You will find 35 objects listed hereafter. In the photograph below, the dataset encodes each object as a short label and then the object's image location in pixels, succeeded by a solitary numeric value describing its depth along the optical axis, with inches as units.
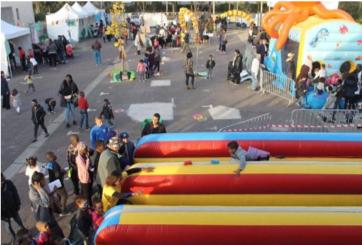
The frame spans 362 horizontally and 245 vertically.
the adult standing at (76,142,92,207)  243.4
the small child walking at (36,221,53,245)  177.0
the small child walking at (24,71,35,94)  555.2
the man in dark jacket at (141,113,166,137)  302.5
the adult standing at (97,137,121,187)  224.8
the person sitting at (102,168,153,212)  204.2
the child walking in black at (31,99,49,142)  368.0
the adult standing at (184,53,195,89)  540.1
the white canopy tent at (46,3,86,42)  1061.1
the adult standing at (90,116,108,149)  299.9
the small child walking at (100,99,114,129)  389.1
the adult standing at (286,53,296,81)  519.5
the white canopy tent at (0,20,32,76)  666.8
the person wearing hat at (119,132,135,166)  258.2
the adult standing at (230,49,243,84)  584.8
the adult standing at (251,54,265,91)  545.3
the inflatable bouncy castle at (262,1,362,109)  477.4
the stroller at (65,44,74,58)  871.7
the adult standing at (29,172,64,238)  207.6
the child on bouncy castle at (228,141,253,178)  220.5
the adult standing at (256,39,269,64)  631.2
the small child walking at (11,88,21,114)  462.0
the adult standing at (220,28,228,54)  912.7
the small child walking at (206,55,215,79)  621.6
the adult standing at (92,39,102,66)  759.1
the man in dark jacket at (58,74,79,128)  407.5
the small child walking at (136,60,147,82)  615.8
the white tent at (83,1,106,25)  1283.2
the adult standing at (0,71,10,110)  491.3
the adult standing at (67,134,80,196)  259.6
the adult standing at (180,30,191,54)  903.1
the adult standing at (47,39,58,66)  779.4
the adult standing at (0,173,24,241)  211.9
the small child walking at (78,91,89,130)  393.7
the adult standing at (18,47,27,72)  708.0
